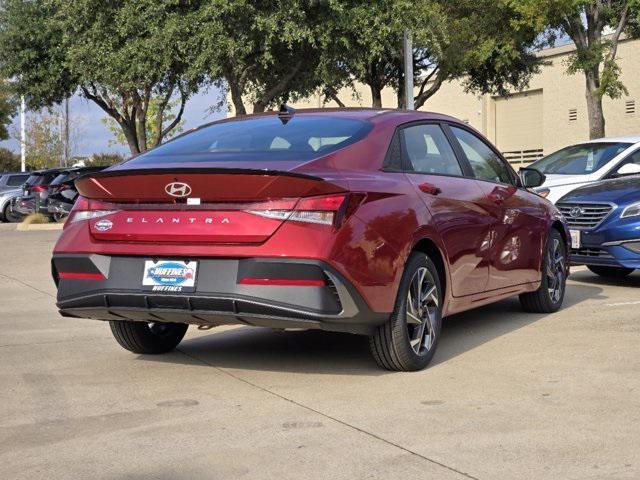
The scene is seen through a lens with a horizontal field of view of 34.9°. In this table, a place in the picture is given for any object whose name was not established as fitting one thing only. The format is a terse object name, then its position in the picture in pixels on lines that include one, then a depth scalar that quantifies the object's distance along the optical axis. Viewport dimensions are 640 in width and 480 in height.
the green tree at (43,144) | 72.81
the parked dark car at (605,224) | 9.86
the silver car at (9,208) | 33.09
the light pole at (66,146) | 56.00
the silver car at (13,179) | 35.28
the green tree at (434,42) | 24.44
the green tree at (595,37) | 25.58
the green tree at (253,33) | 23.66
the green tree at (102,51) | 24.86
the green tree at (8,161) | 79.84
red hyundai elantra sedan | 5.43
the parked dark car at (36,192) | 27.99
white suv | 12.81
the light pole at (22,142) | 62.84
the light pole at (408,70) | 24.17
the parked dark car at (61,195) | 27.33
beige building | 38.00
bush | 71.38
